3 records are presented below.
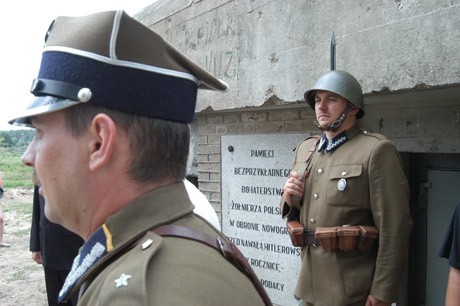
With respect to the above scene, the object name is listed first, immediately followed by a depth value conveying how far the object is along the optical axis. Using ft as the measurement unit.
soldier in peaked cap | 2.95
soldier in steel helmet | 7.39
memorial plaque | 11.81
